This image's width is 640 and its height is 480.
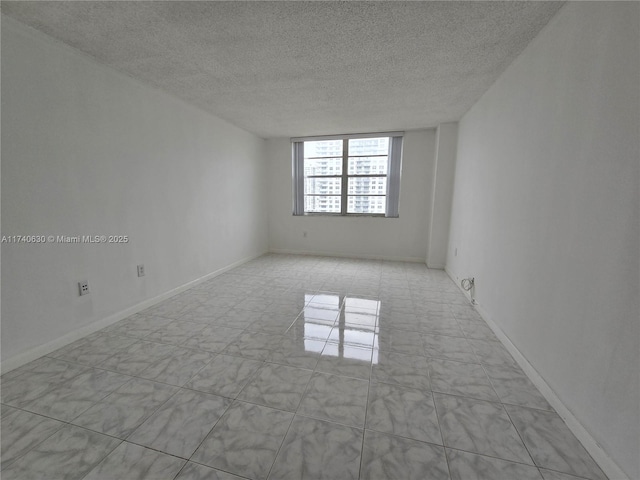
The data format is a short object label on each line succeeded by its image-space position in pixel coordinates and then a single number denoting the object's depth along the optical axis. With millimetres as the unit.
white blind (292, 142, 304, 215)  5043
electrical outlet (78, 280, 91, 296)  2115
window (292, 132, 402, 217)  4680
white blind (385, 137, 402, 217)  4566
